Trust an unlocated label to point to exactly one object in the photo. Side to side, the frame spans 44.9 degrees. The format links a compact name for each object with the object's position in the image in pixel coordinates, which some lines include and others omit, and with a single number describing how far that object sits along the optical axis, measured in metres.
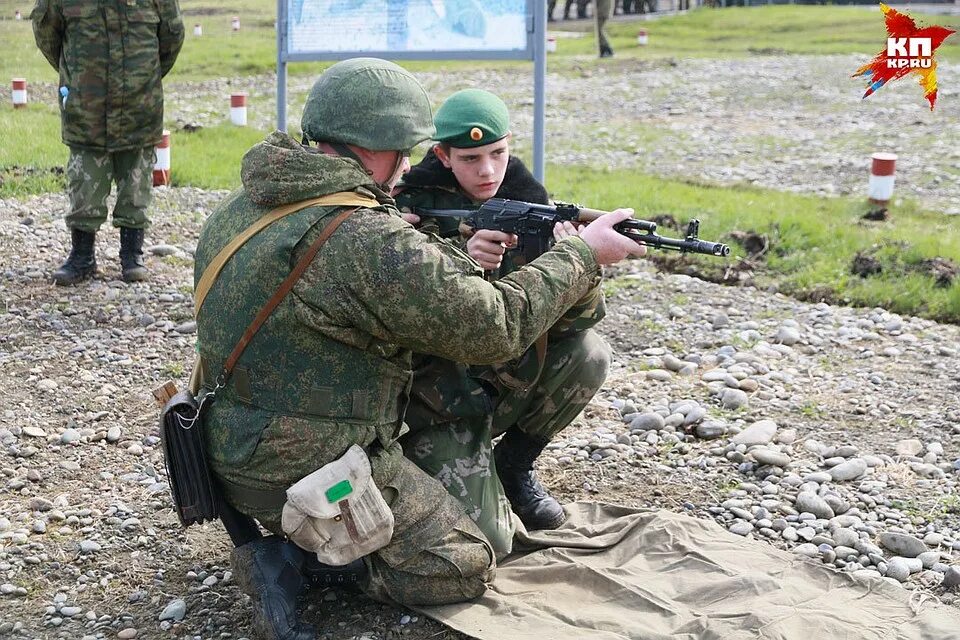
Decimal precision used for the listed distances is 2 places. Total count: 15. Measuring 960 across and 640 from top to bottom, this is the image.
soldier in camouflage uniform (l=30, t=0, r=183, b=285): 7.41
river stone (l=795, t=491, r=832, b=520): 4.60
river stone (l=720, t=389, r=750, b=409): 5.71
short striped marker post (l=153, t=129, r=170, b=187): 10.90
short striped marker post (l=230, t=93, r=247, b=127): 15.11
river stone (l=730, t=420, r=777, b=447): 5.25
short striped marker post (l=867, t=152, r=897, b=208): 10.07
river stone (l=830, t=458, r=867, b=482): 4.91
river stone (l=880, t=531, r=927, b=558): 4.31
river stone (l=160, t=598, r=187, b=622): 3.84
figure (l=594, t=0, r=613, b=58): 27.89
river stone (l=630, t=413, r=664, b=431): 5.46
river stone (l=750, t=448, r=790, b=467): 5.01
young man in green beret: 4.02
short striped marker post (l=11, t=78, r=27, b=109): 14.57
